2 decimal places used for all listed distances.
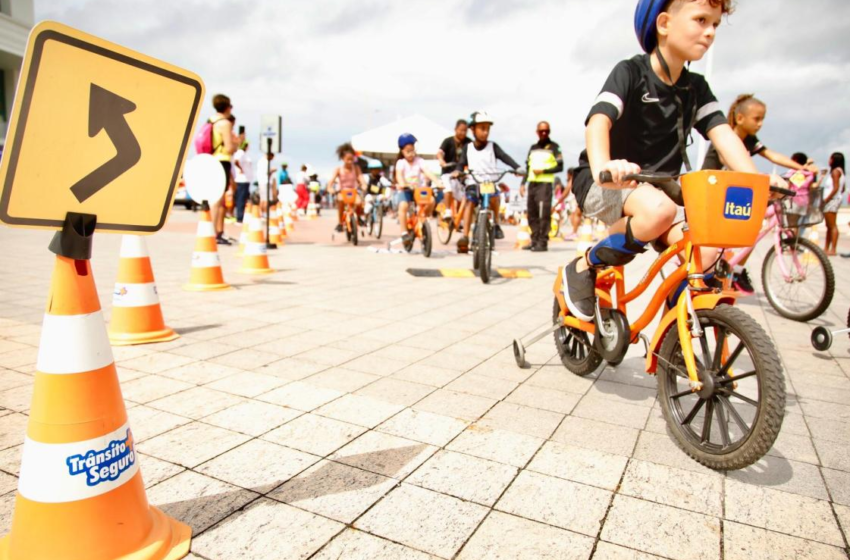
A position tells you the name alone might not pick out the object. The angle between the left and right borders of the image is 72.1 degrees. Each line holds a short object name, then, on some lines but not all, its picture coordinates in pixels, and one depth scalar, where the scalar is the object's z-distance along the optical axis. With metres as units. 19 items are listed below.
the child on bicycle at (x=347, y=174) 11.91
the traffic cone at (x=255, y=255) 7.43
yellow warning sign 1.40
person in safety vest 10.82
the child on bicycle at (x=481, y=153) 8.23
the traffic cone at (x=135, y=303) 3.83
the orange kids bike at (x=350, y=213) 11.82
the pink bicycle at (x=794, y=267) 4.98
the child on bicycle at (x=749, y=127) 4.77
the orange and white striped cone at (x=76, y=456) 1.49
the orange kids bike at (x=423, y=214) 9.97
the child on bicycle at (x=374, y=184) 13.77
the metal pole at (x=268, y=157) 10.34
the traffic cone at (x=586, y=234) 10.67
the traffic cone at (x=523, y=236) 12.88
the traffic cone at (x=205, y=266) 5.88
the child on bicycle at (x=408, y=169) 10.30
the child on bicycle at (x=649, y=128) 2.57
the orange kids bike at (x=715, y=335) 2.01
